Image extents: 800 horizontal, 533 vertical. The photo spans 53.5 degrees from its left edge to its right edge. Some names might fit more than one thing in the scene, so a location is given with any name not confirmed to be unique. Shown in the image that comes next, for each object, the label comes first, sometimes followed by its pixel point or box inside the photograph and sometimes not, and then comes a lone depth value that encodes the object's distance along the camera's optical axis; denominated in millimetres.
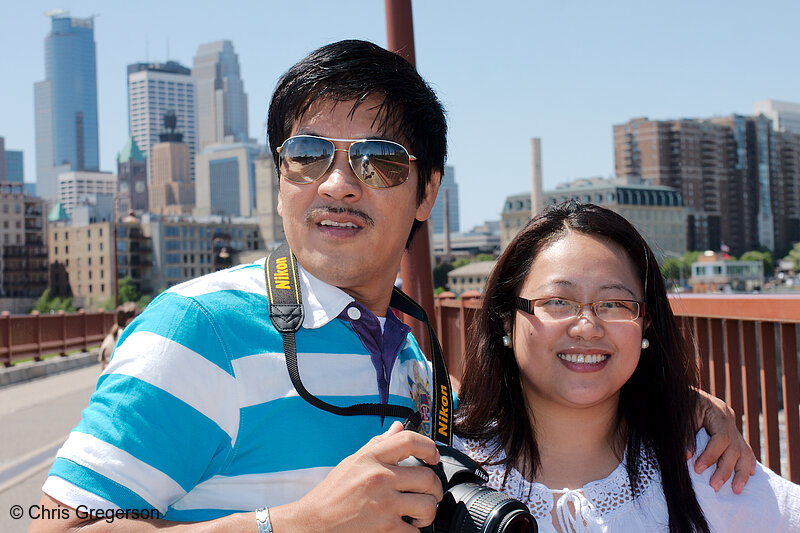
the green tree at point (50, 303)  116469
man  1663
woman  2277
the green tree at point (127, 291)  120750
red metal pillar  4457
